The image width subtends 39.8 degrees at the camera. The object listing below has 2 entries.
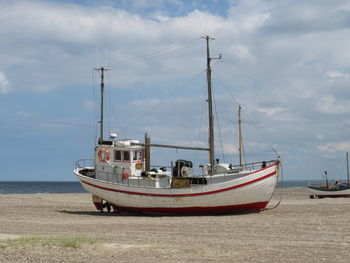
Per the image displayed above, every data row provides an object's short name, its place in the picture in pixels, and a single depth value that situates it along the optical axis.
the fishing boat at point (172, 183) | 26.09
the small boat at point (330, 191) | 47.81
